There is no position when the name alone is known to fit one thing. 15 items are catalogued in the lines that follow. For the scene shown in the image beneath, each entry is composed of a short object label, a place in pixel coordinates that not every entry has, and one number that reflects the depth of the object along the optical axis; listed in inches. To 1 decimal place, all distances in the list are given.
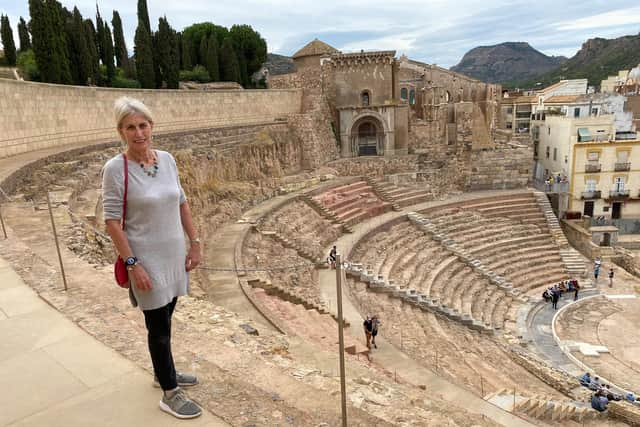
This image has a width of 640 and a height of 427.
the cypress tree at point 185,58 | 1348.4
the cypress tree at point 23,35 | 1288.1
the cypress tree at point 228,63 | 1384.1
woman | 102.3
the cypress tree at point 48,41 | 717.9
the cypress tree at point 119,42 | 1222.3
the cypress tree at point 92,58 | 955.3
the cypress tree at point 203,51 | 1422.4
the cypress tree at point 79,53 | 929.5
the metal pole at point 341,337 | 110.1
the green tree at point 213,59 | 1347.2
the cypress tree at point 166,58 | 1094.4
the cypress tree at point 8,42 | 1108.5
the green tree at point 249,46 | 1561.3
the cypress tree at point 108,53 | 1067.3
